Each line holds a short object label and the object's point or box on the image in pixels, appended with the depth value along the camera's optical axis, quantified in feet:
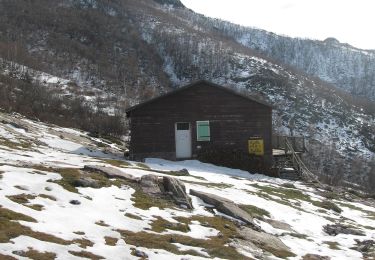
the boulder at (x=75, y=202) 48.07
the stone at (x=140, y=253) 38.22
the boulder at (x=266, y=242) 49.21
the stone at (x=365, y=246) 57.11
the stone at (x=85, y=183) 54.85
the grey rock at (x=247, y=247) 46.24
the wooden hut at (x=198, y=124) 115.65
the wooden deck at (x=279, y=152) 123.75
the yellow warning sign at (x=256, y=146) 119.55
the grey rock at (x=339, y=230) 64.18
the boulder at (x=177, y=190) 58.23
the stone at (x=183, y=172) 87.76
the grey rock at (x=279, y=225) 60.85
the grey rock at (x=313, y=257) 49.83
